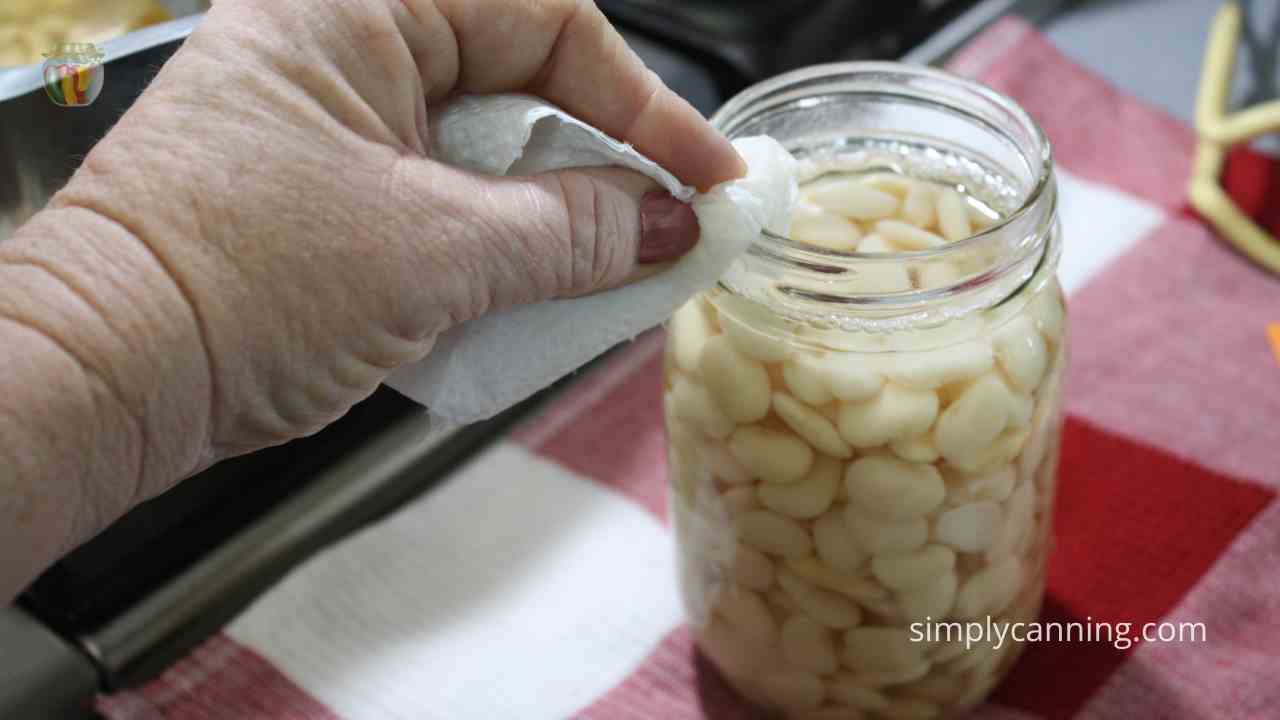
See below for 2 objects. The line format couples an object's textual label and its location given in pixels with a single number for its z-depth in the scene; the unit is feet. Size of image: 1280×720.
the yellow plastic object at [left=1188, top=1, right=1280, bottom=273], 1.87
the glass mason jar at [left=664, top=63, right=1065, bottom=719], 1.13
